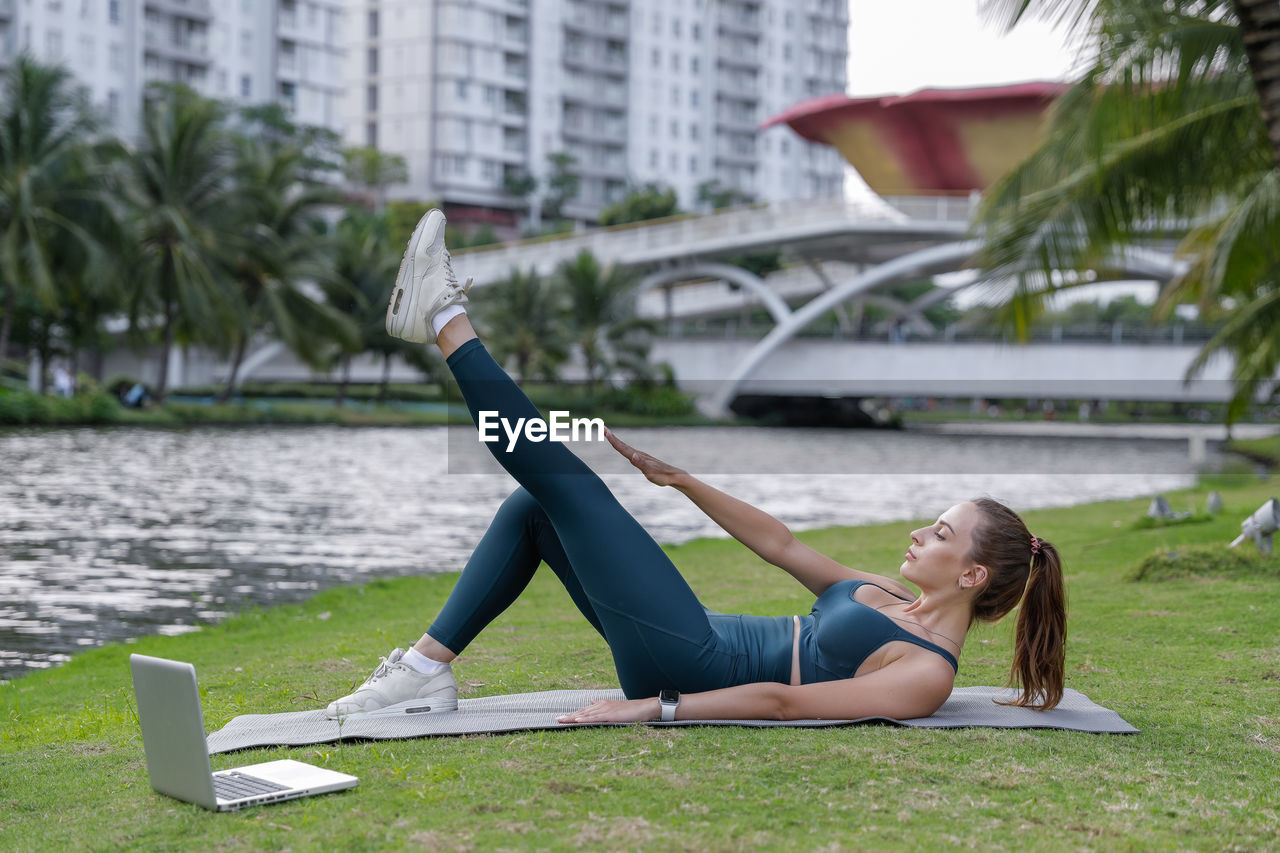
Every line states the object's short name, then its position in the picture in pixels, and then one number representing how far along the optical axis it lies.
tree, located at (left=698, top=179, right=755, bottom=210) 74.75
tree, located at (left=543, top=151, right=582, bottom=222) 70.00
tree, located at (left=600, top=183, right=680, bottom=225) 61.34
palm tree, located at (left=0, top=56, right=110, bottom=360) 24.17
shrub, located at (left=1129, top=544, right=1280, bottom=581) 6.64
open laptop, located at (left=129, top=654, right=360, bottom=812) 2.56
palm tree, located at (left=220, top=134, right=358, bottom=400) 31.05
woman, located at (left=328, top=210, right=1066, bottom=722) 3.18
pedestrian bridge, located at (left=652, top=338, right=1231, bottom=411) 37.91
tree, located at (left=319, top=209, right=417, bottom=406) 34.88
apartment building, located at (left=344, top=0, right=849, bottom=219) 68.62
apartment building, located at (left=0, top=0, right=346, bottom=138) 51.16
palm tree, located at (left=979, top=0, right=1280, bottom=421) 8.27
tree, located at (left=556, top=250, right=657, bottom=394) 36.31
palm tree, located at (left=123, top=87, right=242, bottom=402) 27.98
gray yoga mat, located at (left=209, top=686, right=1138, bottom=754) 3.27
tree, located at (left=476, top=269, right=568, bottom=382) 35.85
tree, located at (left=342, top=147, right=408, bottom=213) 62.59
